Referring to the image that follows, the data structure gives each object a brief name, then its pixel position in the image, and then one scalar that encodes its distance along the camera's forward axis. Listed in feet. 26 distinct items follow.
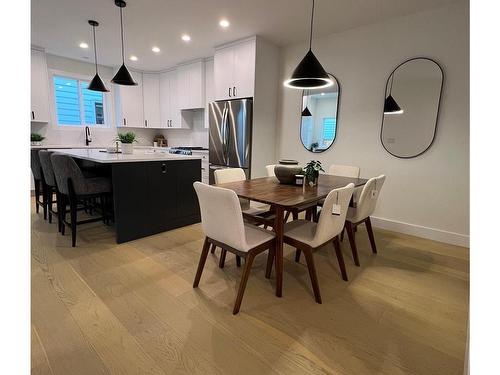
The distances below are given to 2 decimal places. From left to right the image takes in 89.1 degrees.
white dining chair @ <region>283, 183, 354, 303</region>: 5.70
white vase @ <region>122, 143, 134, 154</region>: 10.93
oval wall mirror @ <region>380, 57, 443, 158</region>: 9.78
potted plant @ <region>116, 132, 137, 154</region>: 10.89
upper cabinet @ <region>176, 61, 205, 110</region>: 17.00
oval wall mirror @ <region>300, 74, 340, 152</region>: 12.32
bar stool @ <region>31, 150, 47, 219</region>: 11.22
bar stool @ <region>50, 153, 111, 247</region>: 8.50
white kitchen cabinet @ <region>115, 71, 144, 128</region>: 19.12
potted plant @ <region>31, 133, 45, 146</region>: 15.49
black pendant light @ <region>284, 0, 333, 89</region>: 6.99
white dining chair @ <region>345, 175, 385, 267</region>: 7.37
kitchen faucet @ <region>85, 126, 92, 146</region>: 18.53
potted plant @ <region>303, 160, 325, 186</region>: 7.62
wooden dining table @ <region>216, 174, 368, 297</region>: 5.82
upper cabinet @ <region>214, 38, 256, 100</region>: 12.87
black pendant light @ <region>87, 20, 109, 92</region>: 11.34
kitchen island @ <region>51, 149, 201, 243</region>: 8.87
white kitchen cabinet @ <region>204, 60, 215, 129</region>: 16.62
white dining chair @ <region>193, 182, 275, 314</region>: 5.23
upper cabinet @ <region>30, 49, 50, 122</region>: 15.15
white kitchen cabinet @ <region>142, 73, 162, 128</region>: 20.11
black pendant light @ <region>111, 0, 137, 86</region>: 10.25
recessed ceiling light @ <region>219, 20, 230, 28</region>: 11.13
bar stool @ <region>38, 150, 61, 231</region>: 9.64
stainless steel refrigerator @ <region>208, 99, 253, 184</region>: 13.34
